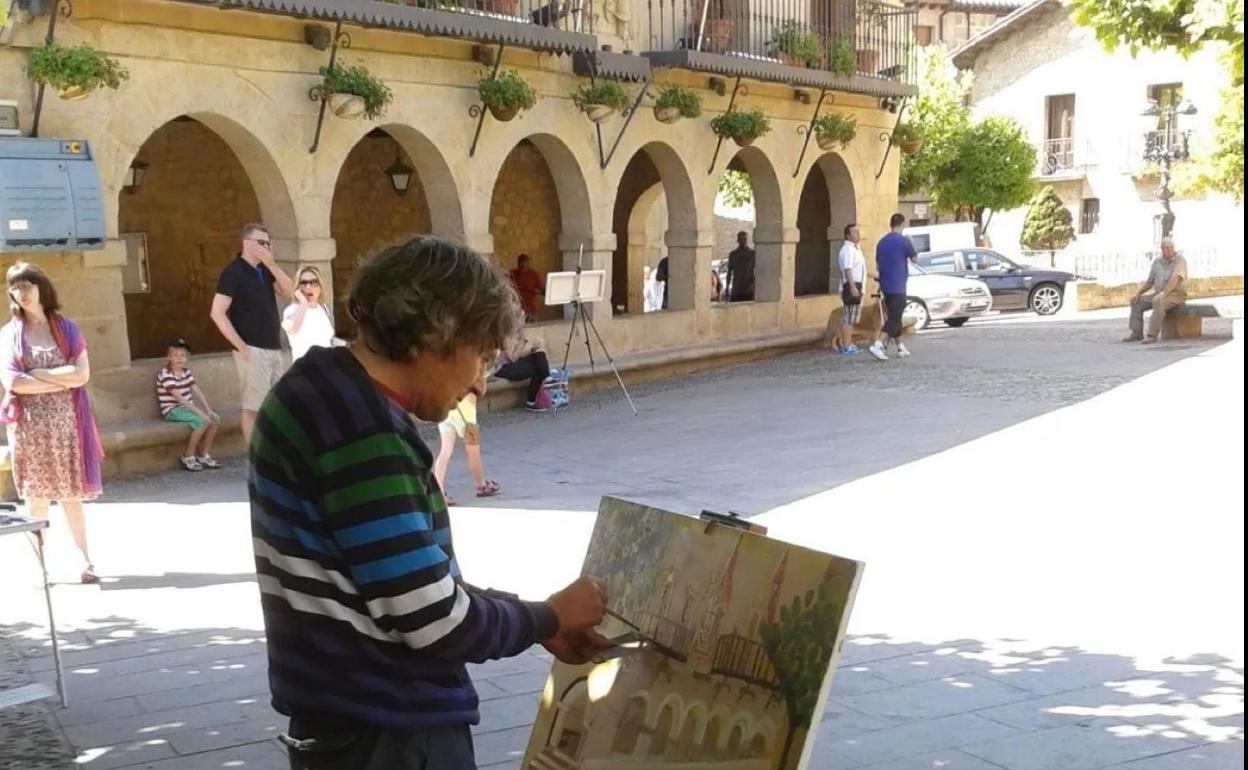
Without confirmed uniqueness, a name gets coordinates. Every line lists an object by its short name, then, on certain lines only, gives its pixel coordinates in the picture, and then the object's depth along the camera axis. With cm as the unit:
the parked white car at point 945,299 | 2477
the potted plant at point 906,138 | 2047
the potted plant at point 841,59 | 1839
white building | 3919
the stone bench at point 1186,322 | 1839
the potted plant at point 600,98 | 1456
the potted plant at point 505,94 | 1314
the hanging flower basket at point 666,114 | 1580
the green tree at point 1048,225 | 4106
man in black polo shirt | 952
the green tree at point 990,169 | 3747
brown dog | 1800
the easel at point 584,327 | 1411
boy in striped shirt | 1039
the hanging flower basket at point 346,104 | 1149
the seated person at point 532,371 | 1346
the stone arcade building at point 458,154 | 1030
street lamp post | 2703
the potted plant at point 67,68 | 917
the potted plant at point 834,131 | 1859
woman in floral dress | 670
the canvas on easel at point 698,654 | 236
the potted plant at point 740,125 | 1664
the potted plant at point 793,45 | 1777
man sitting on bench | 1806
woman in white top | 912
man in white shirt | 1728
